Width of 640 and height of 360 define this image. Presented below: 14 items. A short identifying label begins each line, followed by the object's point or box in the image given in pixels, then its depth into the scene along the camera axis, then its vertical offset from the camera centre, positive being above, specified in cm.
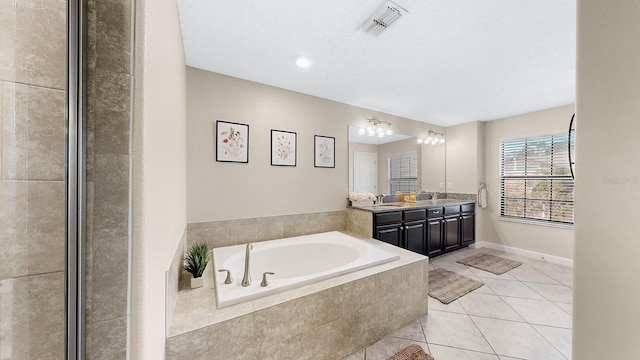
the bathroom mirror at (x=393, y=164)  327 +28
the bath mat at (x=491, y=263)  310 -127
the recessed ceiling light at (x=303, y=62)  203 +113
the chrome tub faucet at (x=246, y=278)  150 -69
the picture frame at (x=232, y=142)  229 +42
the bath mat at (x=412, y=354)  153 -126
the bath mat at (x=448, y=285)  240 -128
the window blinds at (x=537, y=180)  330 +1
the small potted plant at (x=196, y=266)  154 -63
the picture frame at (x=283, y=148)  259 +40
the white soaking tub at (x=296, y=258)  154 -74
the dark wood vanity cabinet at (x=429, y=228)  284 -72
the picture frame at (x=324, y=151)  287 +39
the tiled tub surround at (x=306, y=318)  118 -89
